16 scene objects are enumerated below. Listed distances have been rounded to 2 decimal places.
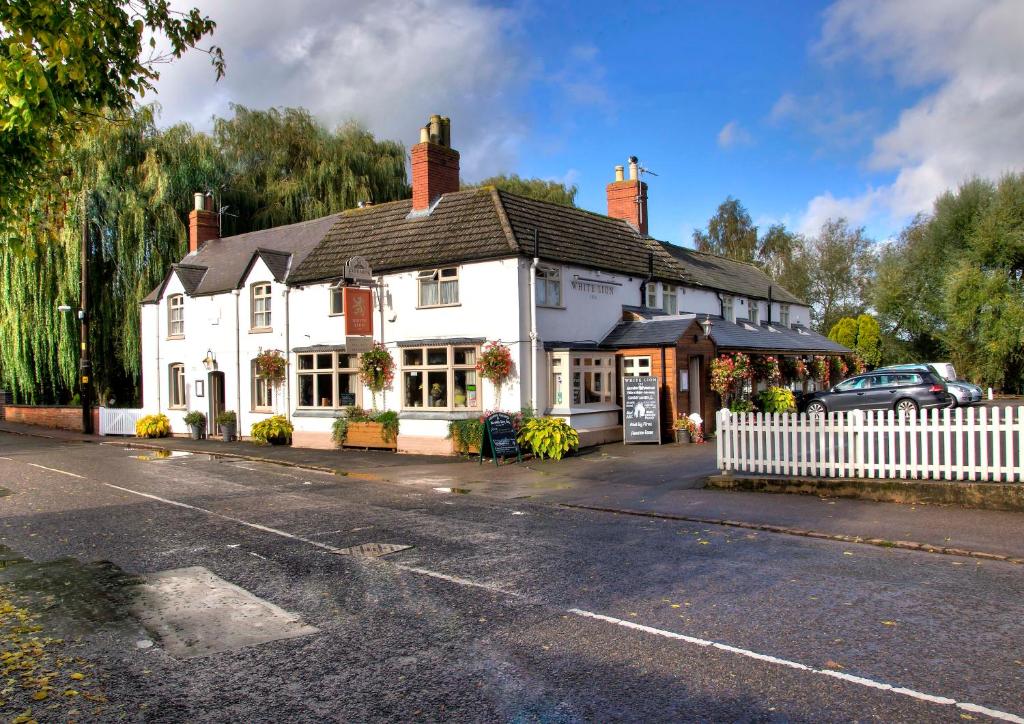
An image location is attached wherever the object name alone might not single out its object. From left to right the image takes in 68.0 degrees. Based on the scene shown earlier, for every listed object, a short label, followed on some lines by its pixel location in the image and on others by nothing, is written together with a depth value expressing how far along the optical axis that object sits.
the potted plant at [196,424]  28.08
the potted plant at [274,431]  24.97
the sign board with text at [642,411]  20.91
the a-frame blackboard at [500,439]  18.48
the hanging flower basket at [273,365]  25.38
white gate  30.94
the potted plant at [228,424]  26.92
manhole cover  9.12
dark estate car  24.58
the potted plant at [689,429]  21.12
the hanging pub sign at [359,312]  22.16
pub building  20.83
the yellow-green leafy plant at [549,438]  18.84
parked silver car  28.38
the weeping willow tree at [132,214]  30.59
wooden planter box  22.25
